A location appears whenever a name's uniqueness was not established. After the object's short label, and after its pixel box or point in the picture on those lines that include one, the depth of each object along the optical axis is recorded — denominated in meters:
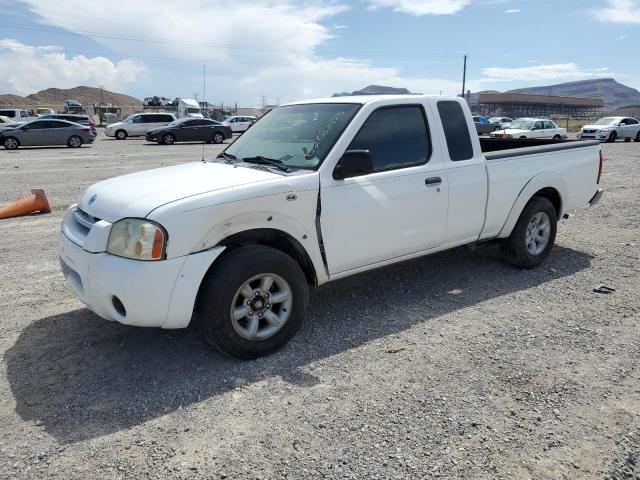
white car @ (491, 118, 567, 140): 27.73
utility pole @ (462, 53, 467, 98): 63.81
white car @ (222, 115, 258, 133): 41.91
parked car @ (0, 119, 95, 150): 23.22
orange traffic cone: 8.42
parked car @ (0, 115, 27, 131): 25.48
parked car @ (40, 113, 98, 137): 31.91
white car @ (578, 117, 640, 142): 30.09
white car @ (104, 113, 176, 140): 32.53
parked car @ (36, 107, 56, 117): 55.11
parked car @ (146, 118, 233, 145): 28.53
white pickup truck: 3.32
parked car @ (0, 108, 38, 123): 36.09
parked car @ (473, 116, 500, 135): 38.44
